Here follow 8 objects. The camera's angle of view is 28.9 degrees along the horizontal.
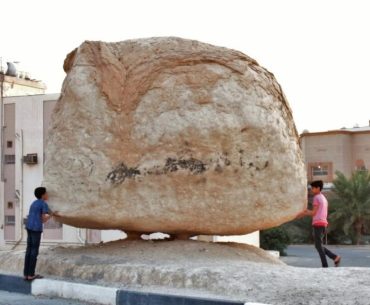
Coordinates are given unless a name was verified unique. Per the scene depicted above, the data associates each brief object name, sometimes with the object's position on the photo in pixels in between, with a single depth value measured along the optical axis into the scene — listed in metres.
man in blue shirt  9.90
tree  33.72
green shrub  26.44
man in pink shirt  10.77
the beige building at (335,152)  51.16
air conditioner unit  27.52
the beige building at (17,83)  30.67
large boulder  10.25
